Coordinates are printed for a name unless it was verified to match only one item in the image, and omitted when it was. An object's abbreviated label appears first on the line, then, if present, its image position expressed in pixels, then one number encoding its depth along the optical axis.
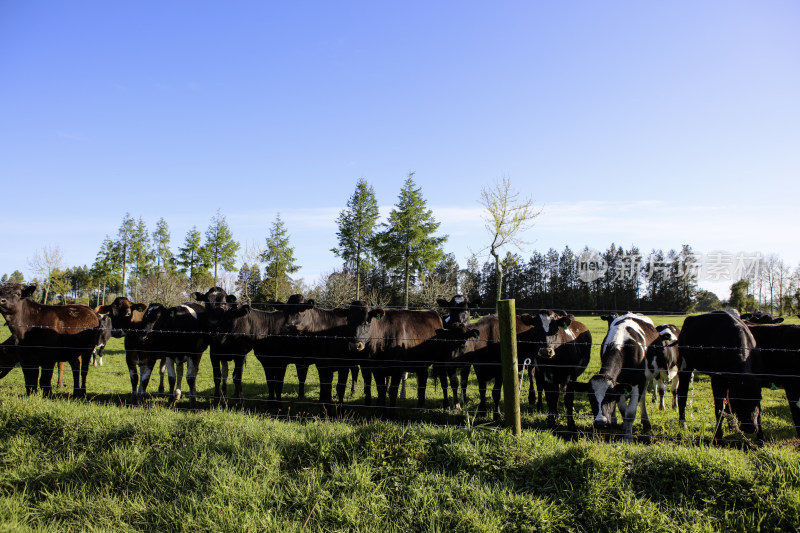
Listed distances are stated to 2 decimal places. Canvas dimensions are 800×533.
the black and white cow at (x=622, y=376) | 6.87
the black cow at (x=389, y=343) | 8.62
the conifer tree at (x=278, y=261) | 43.16
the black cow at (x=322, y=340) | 8.77
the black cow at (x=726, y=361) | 6.10
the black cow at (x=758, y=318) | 9.33
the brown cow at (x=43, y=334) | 8.34
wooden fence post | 4.95
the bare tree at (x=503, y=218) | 28.12
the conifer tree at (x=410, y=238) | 36.97
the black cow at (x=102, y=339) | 12.49
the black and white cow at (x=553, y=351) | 8.29
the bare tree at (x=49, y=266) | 47.66
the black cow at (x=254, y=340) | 9.08
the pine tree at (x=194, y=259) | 48.09
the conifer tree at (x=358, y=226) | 45.59
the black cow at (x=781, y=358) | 6.38
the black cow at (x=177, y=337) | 9.55
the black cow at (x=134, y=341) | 9.31
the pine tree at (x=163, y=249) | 53.72
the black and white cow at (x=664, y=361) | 8.22
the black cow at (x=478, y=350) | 8.38
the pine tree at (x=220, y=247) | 48.28
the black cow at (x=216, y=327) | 9.18
